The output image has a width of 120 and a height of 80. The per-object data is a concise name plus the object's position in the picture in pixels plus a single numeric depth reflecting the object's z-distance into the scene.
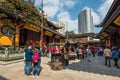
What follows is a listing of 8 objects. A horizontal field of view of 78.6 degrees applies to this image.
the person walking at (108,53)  5.56
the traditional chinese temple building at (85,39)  23.82
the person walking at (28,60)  3.94
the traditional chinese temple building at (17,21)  7.66
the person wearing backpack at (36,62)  3.87
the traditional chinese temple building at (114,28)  6.25
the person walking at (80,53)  8.50
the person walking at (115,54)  5.35
